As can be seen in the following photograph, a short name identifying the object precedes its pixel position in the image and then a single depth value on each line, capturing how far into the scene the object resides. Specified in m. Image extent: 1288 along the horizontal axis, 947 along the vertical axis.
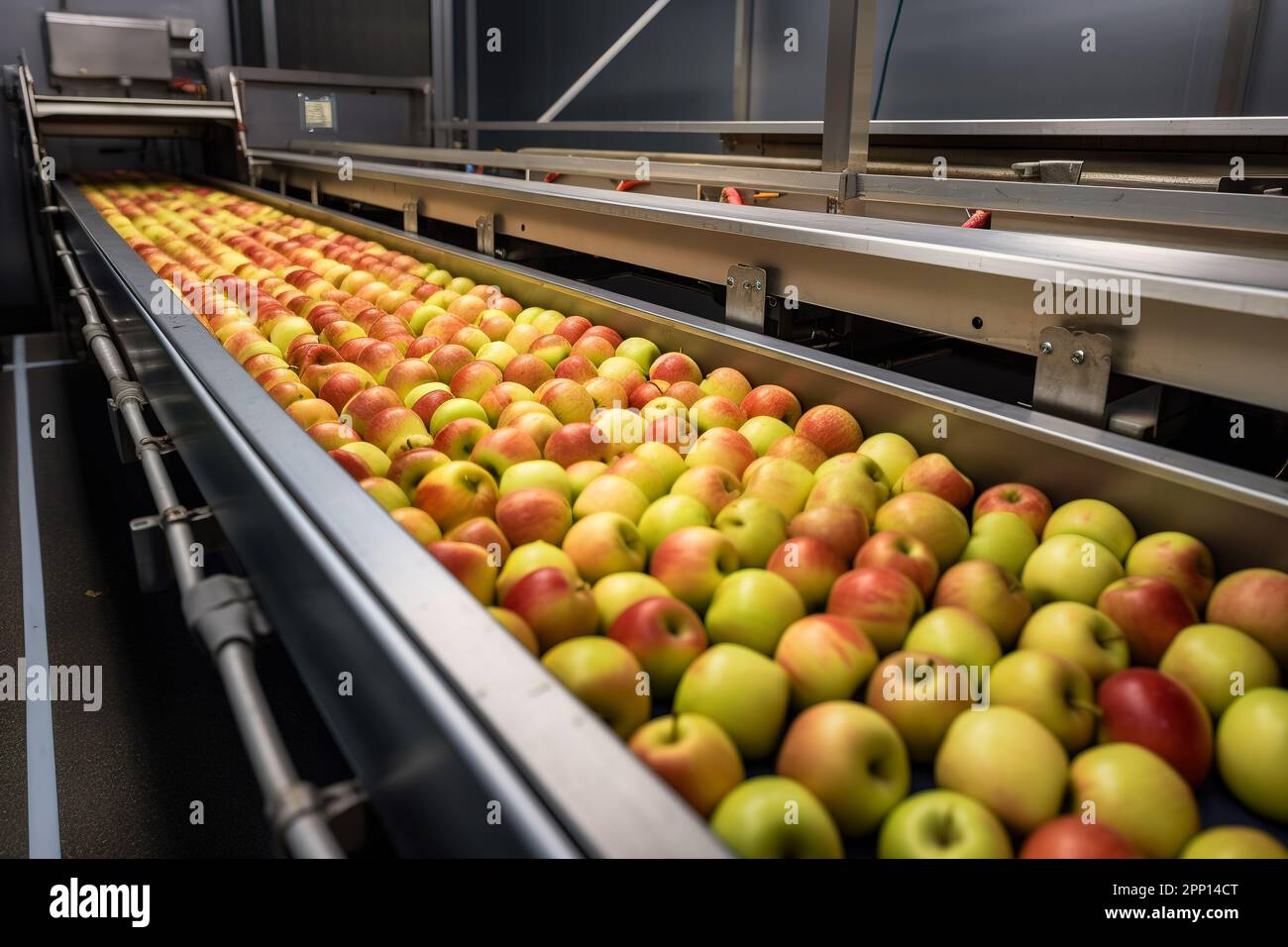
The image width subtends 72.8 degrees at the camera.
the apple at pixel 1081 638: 1.02
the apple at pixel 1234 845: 0.78
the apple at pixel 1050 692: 0.93
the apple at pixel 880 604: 1.08
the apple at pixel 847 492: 1.34
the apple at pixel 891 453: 1.47
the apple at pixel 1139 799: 0.83
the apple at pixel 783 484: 1.40
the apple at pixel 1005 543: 1.23
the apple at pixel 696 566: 1.16
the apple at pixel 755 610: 1.09
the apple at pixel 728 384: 1.79
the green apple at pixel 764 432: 1.60
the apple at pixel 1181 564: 1.12
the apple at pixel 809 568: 1.17
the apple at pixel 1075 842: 0.76
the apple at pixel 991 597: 1.10
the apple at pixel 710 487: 1.36
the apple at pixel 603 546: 1.21
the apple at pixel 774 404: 1.69
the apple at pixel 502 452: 1.50
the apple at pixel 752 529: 1.25
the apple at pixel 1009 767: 0.85
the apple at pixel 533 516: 1.29
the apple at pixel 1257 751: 0.88
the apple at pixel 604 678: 0.94
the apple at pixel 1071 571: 1.15
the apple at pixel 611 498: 1.35
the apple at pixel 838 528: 1.24
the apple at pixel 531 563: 1.17
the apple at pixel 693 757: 0.84
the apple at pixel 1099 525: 1.20
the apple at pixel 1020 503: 1.29
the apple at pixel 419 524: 1.24
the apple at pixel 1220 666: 0.98
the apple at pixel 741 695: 0.95
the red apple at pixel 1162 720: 0.90
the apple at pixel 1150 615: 1.06
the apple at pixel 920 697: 0.95
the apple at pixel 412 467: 1.44
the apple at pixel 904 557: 1.15
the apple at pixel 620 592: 1.12
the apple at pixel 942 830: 0.79
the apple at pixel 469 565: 1.13
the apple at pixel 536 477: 1.41
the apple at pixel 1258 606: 1.03
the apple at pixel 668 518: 1.30
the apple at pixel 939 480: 1.37
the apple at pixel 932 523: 1.25
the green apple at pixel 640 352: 2.00
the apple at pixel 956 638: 1.02
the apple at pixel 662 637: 1.02
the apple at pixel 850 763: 0.86
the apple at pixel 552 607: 1.05
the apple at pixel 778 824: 0.80
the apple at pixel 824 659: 1.01
